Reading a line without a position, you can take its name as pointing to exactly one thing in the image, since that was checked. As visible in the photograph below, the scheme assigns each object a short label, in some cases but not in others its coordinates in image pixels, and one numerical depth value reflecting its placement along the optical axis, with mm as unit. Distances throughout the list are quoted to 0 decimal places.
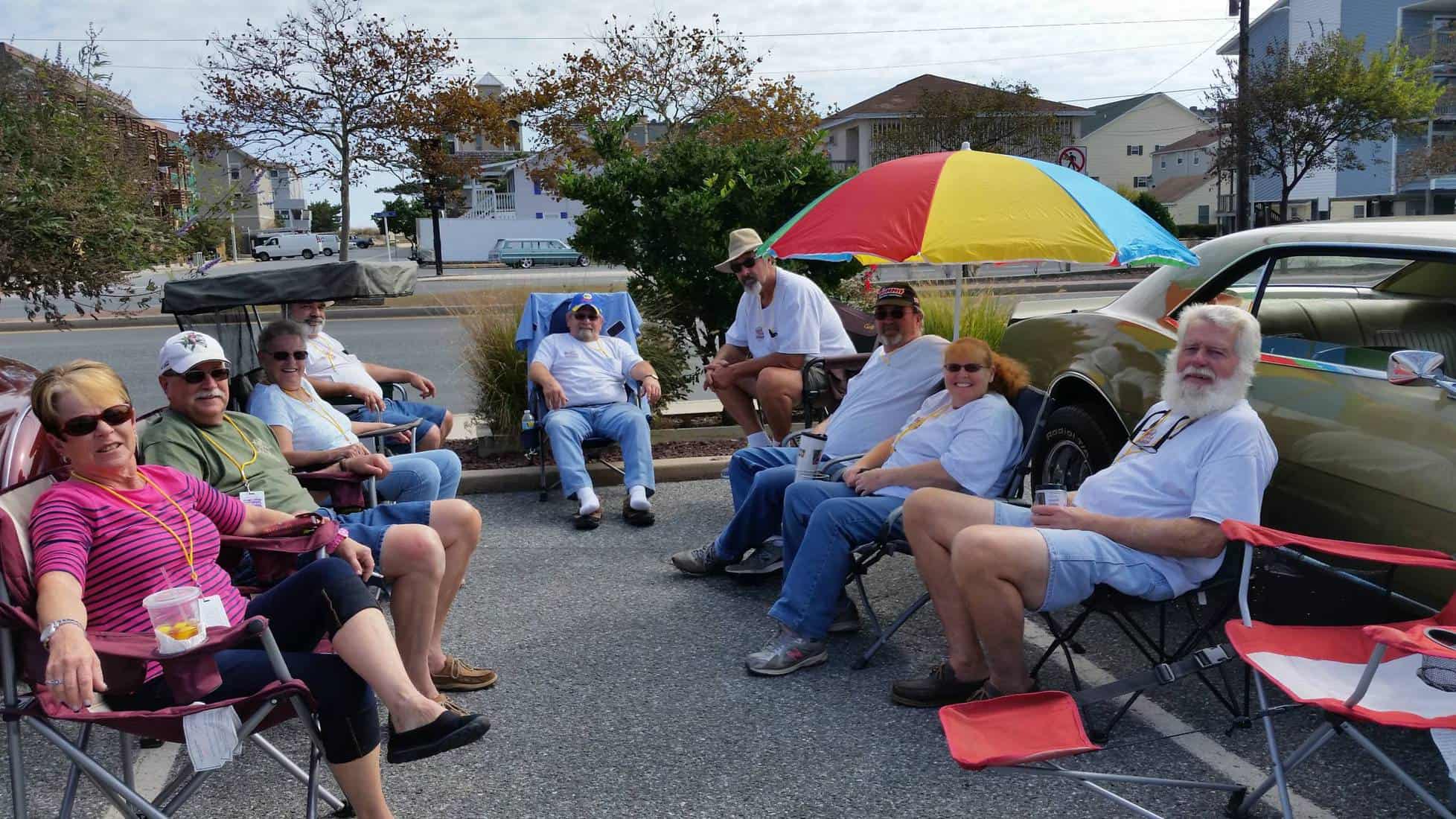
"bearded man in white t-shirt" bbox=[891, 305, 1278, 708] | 3279
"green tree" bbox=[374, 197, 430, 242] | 53188
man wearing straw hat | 6480
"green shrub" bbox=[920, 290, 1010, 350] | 8375
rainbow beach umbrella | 3908
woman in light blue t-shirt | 4734
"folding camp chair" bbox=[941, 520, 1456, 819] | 2490
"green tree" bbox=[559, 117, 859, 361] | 8062
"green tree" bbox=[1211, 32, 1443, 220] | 29281
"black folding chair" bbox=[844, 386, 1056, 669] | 3965
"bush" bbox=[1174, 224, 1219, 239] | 46000
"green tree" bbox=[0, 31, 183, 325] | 6227
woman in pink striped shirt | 2723
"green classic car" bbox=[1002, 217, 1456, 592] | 3258
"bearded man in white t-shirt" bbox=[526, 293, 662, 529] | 6102
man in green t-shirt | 3455
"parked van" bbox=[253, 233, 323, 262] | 54375
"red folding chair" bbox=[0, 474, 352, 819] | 2480
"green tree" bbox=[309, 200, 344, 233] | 91931
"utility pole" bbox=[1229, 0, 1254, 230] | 25909
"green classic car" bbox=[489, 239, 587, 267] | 43719
